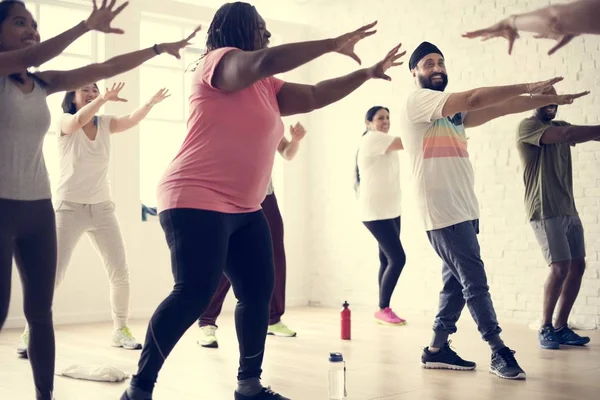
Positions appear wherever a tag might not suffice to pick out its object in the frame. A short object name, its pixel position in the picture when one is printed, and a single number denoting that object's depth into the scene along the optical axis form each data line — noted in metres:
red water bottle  5.14
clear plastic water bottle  3.22
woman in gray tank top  2.54
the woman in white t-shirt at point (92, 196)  4.50
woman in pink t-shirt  2.44
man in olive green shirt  4.64
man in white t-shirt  3.55
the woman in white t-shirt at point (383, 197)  5.91
